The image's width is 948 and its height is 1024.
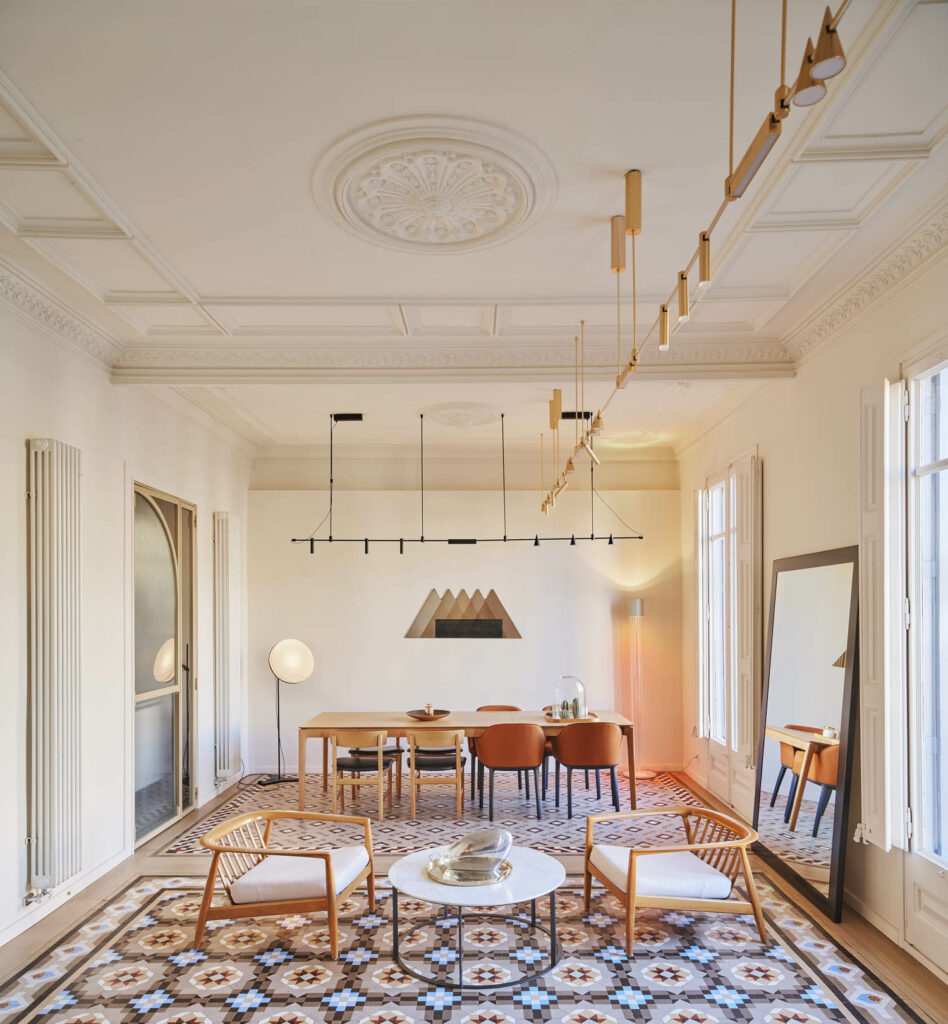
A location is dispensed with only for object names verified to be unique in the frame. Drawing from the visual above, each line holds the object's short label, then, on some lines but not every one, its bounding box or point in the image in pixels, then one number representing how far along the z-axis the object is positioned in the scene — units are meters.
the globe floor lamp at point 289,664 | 9.09
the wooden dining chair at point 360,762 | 7.30
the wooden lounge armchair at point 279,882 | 4.40
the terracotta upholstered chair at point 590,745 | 7.32
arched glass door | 6.68
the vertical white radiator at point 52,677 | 4.84
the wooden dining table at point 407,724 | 7.48
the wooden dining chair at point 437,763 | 7.34
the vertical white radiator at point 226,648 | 8.34
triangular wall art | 9.82
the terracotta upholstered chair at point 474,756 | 7.88
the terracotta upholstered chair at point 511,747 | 7.24
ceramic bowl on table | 7.85
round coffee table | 4.10
